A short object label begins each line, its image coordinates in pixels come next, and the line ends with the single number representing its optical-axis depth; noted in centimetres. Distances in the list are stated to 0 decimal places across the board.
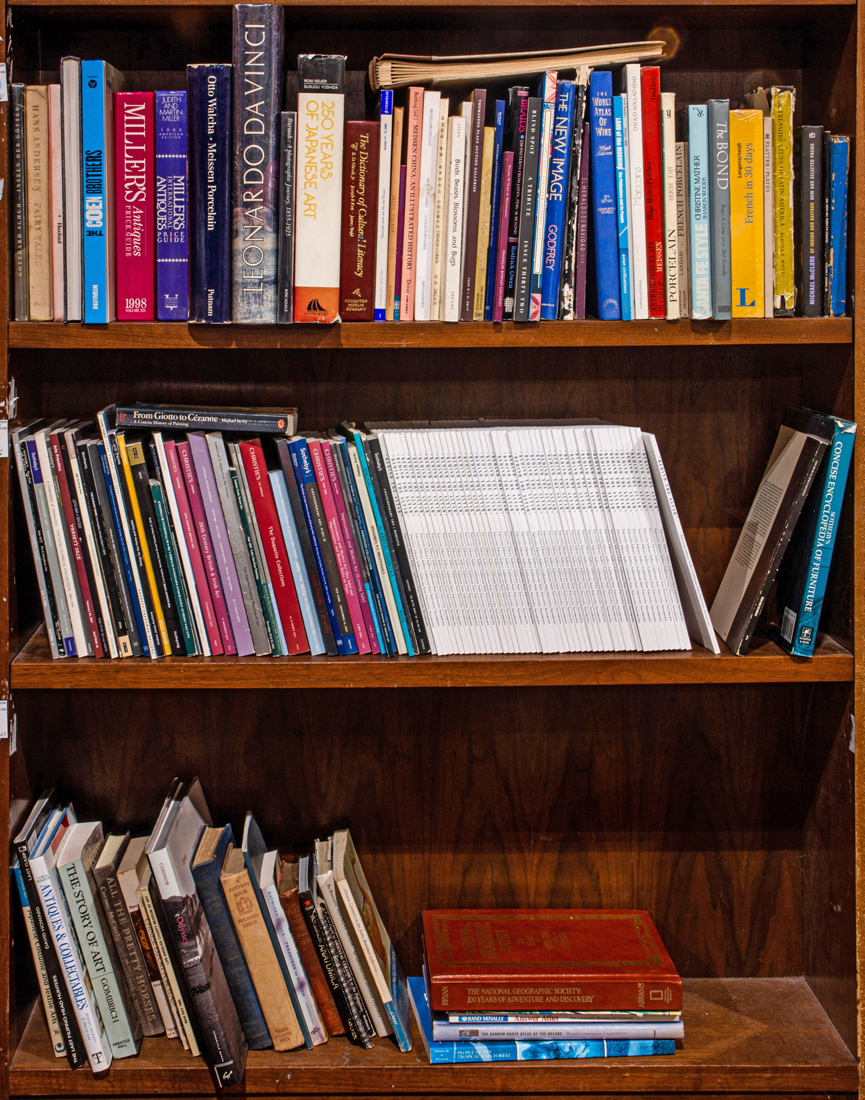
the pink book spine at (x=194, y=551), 119
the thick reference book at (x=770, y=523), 120
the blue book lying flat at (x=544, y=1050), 125
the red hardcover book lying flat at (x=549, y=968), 126
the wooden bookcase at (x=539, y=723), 120
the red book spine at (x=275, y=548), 119
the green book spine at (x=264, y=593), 120
